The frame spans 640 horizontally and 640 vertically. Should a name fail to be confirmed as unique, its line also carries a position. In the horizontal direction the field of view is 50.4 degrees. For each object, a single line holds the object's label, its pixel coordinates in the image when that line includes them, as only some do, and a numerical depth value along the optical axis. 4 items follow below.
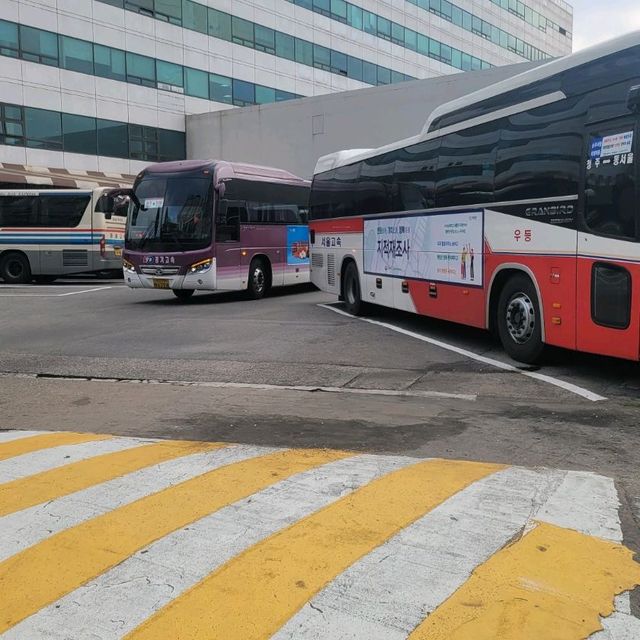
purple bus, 16.42
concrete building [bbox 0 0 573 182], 33.28
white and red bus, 6.87
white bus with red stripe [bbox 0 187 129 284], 23.56
